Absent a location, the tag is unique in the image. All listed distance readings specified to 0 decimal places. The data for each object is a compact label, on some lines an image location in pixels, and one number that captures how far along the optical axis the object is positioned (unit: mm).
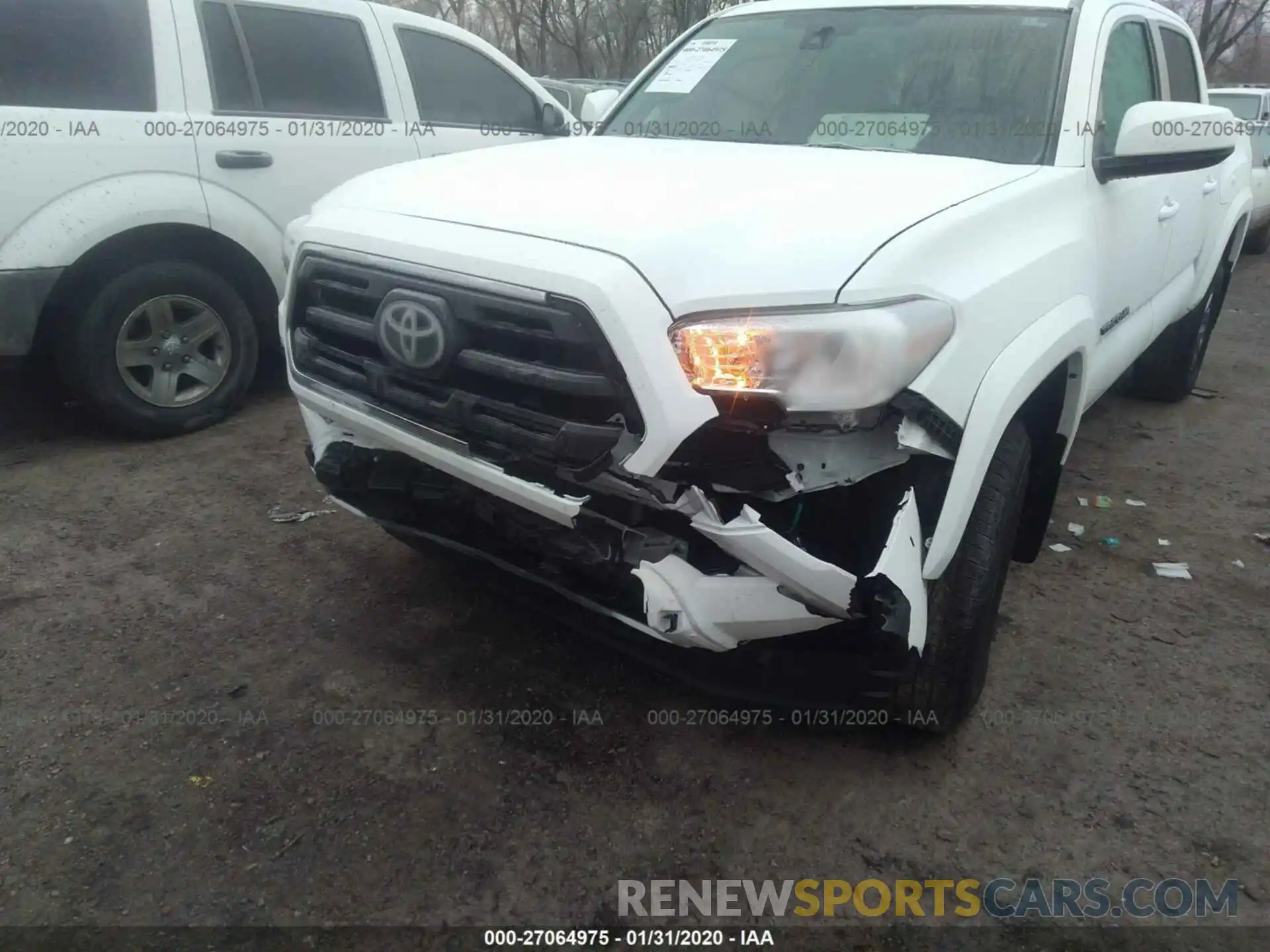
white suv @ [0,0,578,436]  3611
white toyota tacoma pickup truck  1780
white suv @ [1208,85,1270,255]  8680
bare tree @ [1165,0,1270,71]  25594
